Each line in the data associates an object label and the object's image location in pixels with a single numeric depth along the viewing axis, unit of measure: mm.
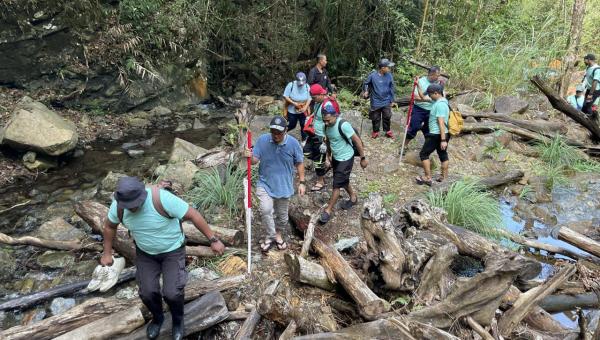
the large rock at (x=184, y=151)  8695
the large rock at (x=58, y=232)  6364
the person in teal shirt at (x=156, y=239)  3599
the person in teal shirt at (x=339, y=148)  5926
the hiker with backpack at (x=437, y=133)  6930
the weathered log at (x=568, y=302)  5004
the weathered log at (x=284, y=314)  3896
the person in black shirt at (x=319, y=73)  8406
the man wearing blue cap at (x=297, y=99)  8008
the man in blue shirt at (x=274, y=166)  5117
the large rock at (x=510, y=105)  10726
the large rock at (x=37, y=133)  8586
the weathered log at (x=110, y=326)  3918
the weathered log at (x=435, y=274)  4336
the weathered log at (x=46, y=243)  5857
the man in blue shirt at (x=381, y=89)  8454
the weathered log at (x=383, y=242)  4441
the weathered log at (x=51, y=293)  4852
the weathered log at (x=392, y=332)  3541
